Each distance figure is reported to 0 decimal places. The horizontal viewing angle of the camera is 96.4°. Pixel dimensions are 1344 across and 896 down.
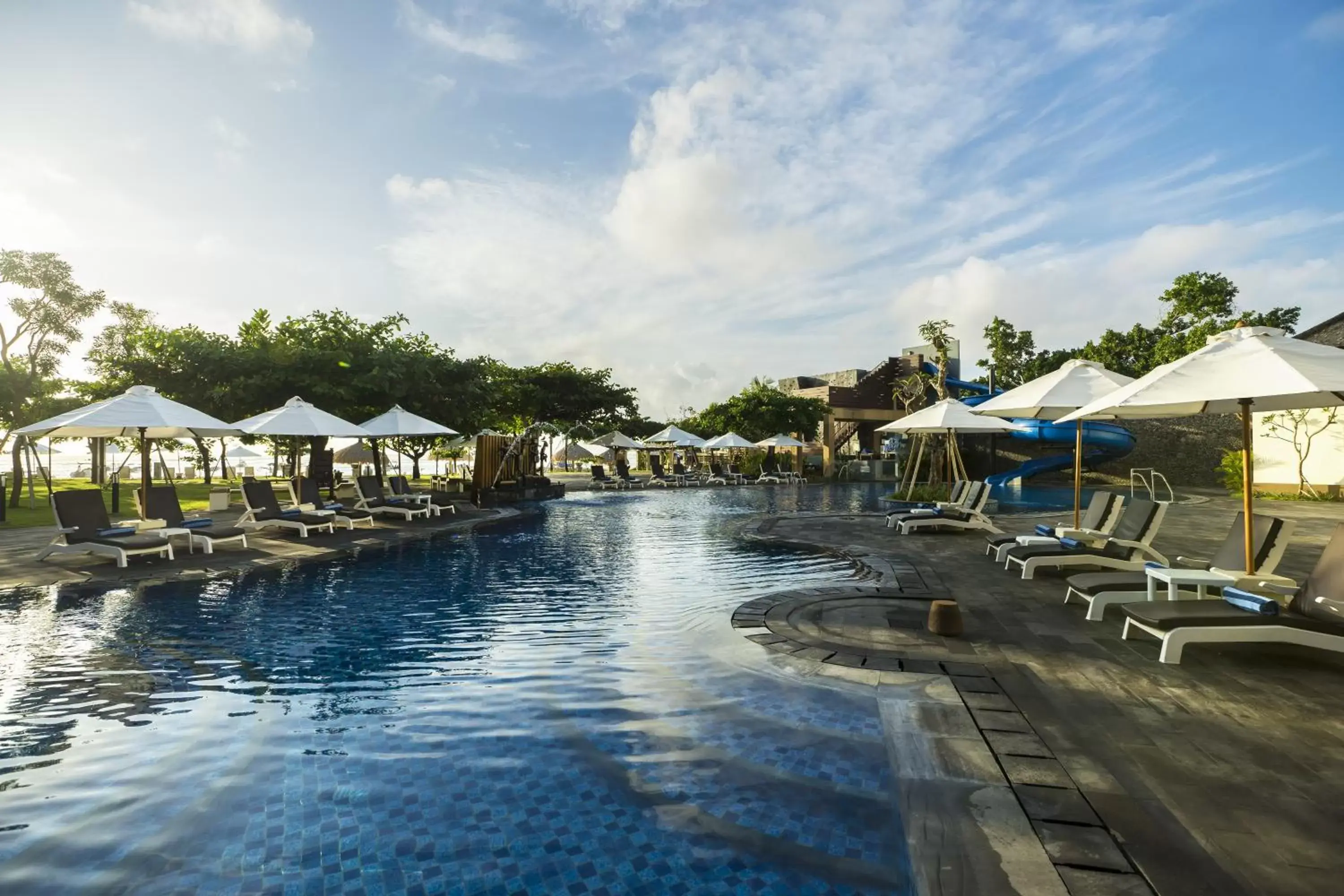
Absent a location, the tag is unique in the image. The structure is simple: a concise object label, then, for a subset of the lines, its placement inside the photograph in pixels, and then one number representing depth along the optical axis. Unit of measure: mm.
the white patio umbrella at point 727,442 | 28625
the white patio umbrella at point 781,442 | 28625
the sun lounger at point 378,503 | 13688
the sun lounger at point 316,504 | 12133
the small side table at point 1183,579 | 4879
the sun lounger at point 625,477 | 26445
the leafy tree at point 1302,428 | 16969
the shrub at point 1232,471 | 18859
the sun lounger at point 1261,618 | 4031
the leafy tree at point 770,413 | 31391
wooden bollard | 4891
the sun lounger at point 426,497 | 14375
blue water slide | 23312
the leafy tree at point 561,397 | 33750
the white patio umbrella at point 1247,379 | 4367
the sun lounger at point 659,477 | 27375
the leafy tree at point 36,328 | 24047
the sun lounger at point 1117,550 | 6863
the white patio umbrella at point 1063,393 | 8695
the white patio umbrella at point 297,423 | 12047
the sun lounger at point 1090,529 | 7723
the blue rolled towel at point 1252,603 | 4160
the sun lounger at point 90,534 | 8312
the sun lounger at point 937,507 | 11328
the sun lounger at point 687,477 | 27562
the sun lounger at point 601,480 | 26344
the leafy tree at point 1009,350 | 37844
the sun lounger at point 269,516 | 11023
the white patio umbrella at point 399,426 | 14000
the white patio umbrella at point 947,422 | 12469
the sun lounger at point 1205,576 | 4977
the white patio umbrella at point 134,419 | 8984
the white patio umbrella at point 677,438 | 28828
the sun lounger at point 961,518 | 10938
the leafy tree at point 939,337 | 22266
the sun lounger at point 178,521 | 9383
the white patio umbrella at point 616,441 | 30016
